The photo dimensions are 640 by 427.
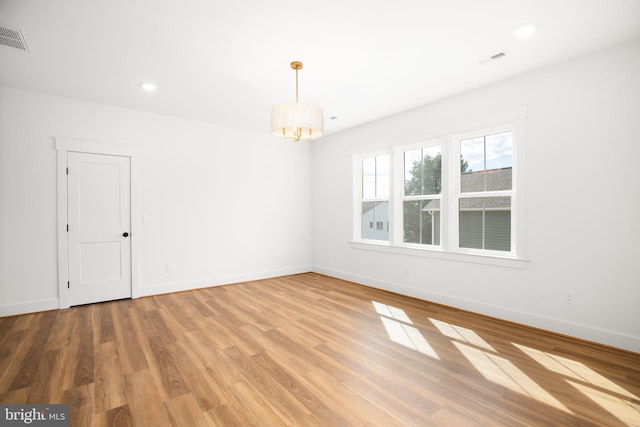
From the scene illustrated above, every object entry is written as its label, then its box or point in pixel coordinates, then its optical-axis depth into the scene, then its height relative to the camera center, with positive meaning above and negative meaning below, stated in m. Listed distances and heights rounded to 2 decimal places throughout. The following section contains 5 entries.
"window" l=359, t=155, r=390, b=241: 5.18 +0.28
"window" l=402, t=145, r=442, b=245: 4.37 +0.27
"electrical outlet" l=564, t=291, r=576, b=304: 3.05 -0.87
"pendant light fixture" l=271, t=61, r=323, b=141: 2.73 +0.86
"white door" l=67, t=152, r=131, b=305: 4.11 -0.19
